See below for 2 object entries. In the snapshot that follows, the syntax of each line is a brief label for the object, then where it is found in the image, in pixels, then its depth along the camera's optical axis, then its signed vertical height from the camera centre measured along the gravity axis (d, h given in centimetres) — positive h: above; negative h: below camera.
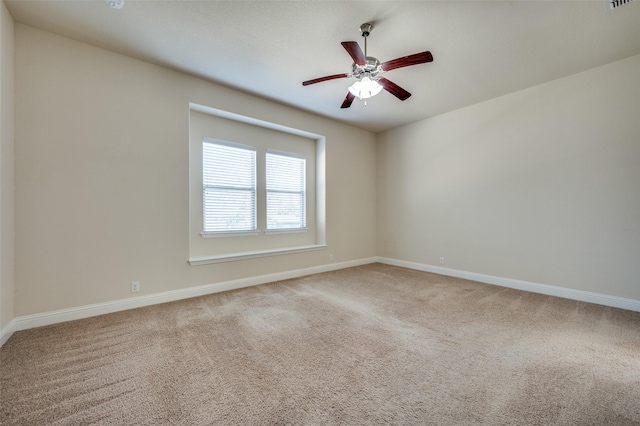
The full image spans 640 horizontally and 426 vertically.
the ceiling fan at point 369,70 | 235 +142
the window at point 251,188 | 396 +45
